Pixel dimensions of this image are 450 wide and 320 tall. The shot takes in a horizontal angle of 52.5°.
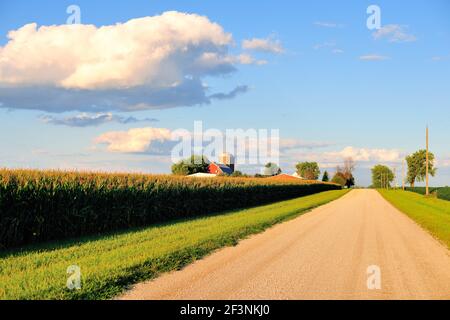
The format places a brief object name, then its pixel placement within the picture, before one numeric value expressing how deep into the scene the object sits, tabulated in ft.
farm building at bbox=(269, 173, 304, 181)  458.70
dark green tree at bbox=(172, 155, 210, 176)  374.84
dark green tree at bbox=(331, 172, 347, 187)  532.32
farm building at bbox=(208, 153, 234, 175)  362.12
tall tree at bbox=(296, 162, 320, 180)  594.08
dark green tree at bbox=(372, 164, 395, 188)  620.12
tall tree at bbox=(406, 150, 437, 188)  502.79
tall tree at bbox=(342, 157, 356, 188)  573.57
